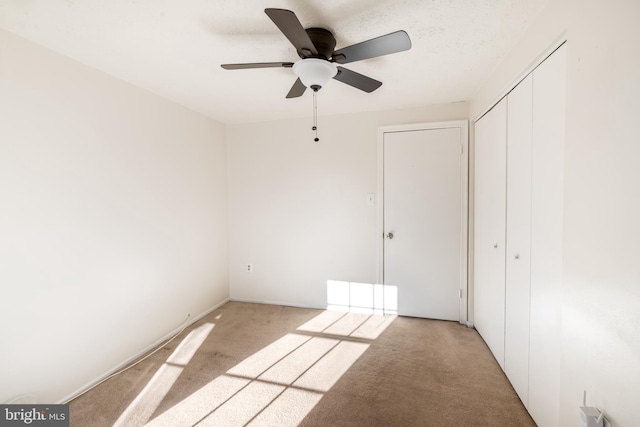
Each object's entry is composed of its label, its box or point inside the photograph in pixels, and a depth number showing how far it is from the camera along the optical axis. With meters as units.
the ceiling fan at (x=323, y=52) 1.29
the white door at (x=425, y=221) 2.85
